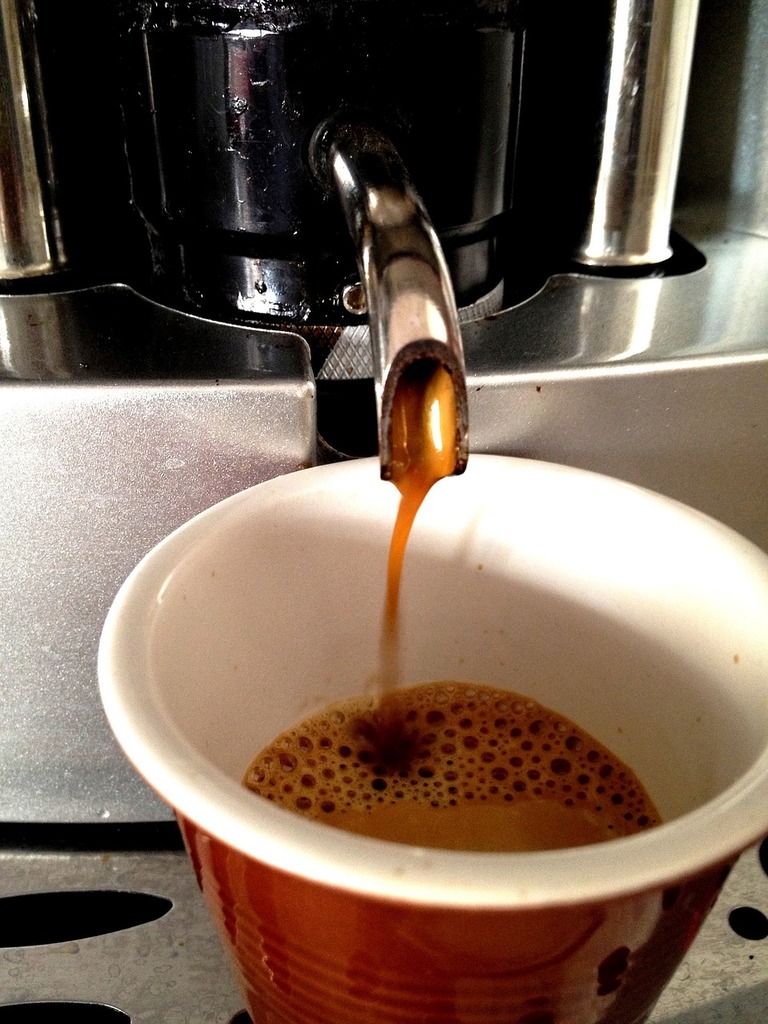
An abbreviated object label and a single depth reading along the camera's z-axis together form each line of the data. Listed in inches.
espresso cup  3.2
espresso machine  4.8
